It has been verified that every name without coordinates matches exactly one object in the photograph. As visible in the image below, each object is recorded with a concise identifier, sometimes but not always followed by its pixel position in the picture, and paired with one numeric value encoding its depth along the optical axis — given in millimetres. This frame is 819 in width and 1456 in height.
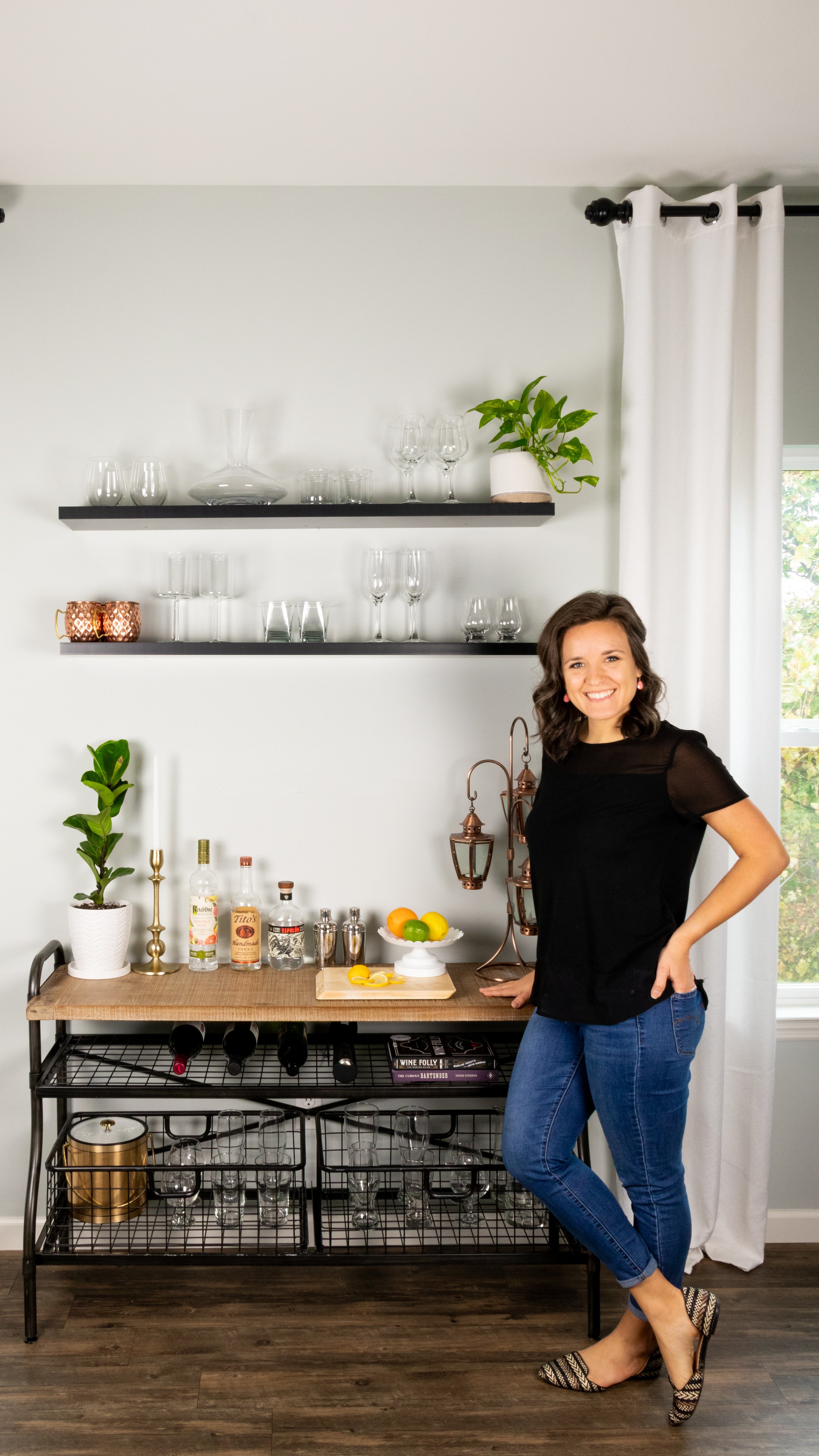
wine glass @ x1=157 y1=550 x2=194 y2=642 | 2613
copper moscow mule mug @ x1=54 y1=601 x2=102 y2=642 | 2582
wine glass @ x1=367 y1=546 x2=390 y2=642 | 2604
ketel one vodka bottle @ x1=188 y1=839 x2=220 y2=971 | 2617
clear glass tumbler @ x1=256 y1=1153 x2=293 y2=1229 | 2475
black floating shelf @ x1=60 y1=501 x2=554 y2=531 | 2547
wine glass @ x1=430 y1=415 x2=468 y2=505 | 2637
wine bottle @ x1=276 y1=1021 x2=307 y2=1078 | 2402
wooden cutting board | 2402
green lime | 2549
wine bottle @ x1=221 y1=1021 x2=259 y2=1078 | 2385
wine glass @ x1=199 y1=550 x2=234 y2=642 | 2670
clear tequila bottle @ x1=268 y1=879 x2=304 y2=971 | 2645
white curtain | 2627
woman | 2037
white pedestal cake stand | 2537
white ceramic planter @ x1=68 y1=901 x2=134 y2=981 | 2549
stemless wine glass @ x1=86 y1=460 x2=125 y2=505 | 2584
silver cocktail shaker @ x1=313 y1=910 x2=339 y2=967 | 2660
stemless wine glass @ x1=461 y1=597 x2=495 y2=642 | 2619
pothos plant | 2549
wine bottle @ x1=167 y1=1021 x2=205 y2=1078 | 2369
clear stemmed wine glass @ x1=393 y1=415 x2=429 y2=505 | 2637
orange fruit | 2607
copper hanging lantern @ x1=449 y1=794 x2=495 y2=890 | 2582
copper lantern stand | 2561
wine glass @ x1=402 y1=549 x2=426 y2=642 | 2611
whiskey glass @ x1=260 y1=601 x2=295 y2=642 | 2635
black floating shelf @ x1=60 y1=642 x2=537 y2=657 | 2562
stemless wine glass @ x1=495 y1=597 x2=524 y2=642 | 2627
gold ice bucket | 2537
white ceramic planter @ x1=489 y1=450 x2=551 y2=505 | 2588
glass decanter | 2574
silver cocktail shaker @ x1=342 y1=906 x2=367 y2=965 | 2662
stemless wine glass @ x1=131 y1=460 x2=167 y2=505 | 2580
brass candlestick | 2641
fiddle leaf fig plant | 2600
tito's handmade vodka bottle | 2625
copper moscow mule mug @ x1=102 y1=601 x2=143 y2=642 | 2594
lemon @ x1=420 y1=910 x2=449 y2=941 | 2586
